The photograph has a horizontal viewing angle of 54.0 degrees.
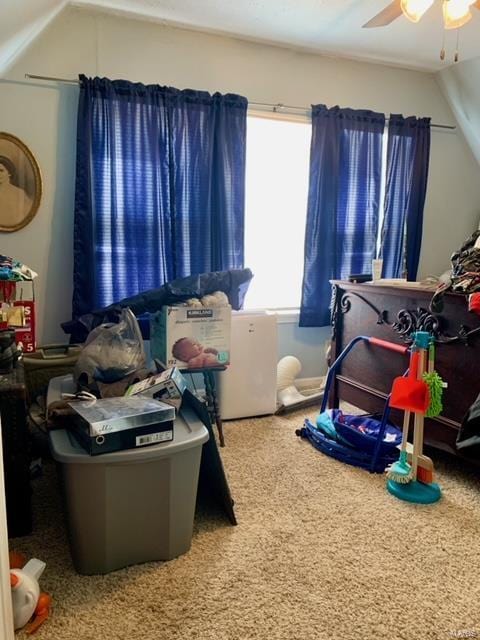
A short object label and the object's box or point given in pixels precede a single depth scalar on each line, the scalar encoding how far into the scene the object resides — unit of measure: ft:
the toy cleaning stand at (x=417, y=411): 6.48
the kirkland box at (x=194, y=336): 8.09
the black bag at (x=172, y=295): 8.20
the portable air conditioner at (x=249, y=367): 9.47
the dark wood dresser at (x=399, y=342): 6.72
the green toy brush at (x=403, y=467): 6.72
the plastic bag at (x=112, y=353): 6.76
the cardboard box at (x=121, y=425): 4.83
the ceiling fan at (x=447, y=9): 6.20
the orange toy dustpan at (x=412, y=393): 6.46
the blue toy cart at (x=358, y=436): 7.54
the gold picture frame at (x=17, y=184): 8.77
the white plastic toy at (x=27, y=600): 4.36
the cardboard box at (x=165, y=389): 5.87
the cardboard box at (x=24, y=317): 6.88
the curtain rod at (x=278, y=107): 10.45
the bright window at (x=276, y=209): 11.12
